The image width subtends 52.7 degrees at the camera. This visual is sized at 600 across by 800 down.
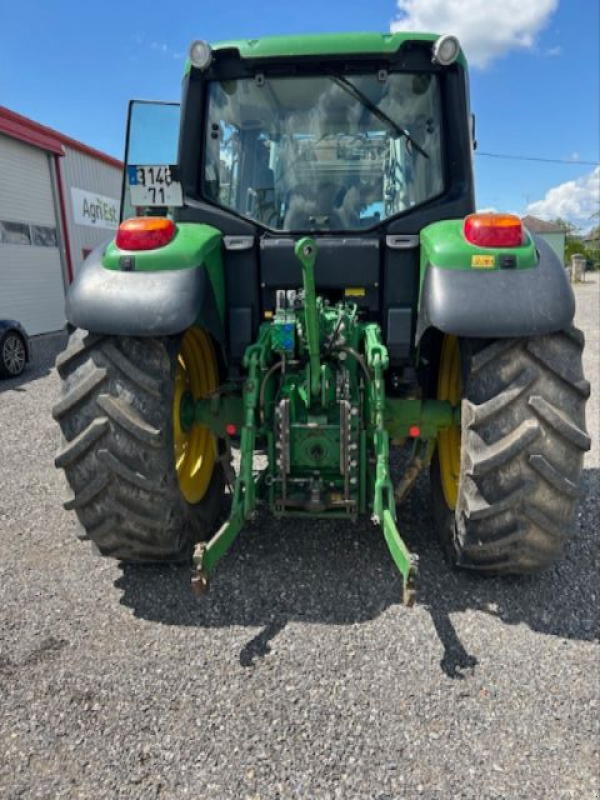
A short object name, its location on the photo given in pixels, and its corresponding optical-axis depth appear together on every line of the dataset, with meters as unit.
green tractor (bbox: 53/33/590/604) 2.51
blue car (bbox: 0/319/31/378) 8.30
